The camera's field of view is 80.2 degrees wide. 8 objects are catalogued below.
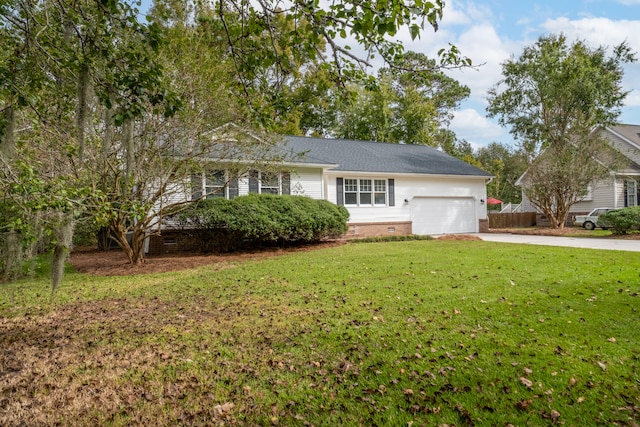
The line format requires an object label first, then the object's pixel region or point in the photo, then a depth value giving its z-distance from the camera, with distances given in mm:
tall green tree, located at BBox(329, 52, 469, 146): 29469
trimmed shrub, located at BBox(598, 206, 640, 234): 15023
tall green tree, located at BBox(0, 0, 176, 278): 3273
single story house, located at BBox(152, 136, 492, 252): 15945
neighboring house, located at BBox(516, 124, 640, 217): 22094
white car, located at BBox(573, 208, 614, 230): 19828
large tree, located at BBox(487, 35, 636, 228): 18297
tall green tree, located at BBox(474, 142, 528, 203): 20469
